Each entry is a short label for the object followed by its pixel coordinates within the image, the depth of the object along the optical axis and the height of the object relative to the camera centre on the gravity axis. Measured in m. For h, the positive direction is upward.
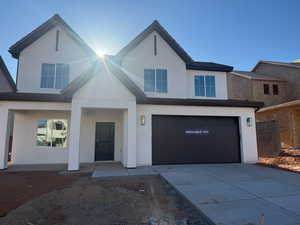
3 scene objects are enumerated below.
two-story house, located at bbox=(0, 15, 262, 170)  8.20 +1.32
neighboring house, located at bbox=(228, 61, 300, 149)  15.91 +5.32
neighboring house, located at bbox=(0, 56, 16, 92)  11.28 +3.59
